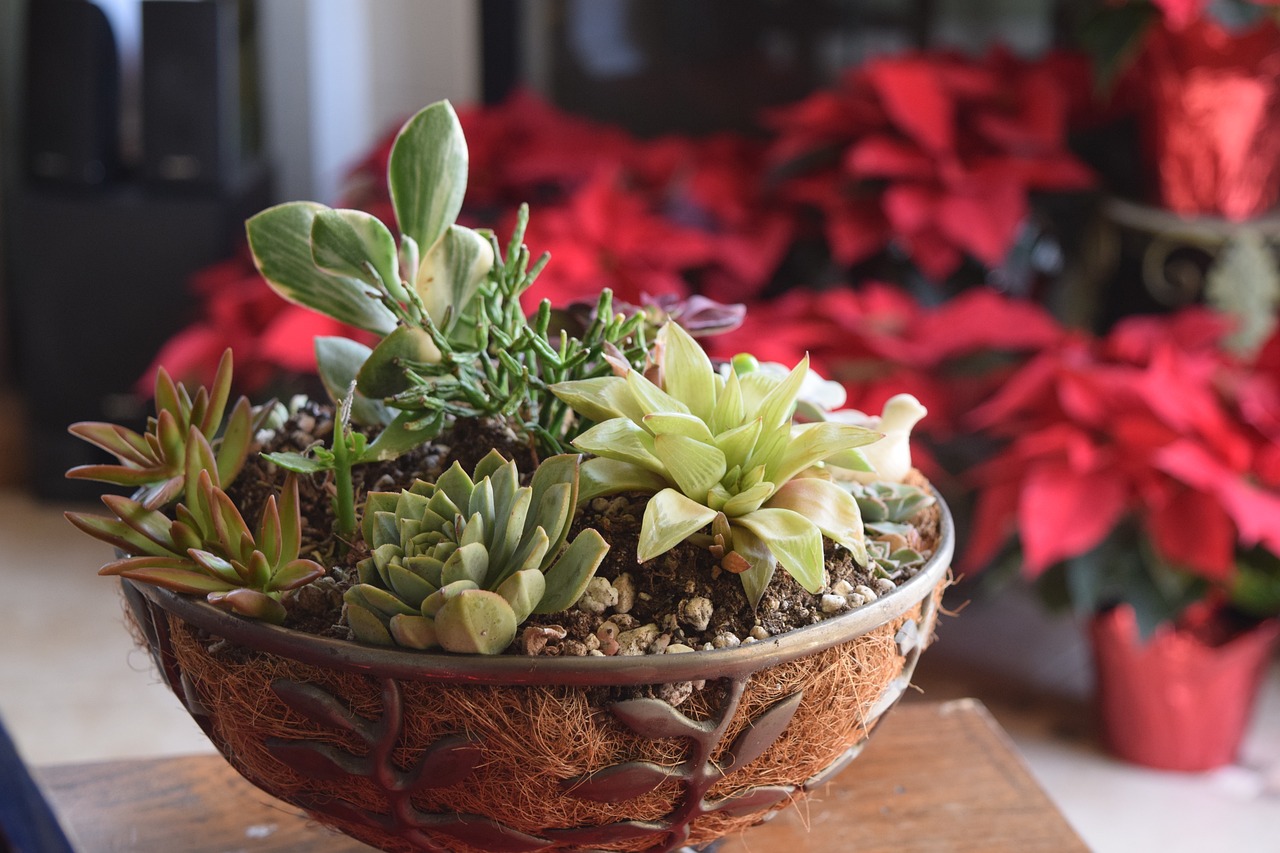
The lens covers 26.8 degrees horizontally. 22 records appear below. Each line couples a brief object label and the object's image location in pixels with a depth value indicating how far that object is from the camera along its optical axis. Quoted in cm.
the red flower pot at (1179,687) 290
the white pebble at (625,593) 156
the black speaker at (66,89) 358
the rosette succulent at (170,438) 171
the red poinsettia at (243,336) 307
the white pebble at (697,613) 154
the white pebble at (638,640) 150
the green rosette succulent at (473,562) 142
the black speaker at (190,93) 354
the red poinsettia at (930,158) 304
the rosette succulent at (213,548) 152
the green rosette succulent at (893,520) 172
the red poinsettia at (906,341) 283
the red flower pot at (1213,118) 298
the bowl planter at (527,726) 145
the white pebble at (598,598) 154
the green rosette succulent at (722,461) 149
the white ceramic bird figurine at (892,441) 186
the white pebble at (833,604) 158
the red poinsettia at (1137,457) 265
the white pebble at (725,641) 150
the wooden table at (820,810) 210
